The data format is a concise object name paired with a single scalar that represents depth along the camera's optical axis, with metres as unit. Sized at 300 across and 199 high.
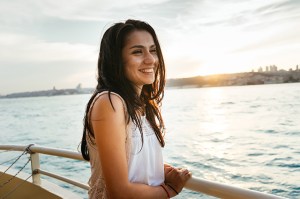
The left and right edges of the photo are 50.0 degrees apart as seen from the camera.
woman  1.08
